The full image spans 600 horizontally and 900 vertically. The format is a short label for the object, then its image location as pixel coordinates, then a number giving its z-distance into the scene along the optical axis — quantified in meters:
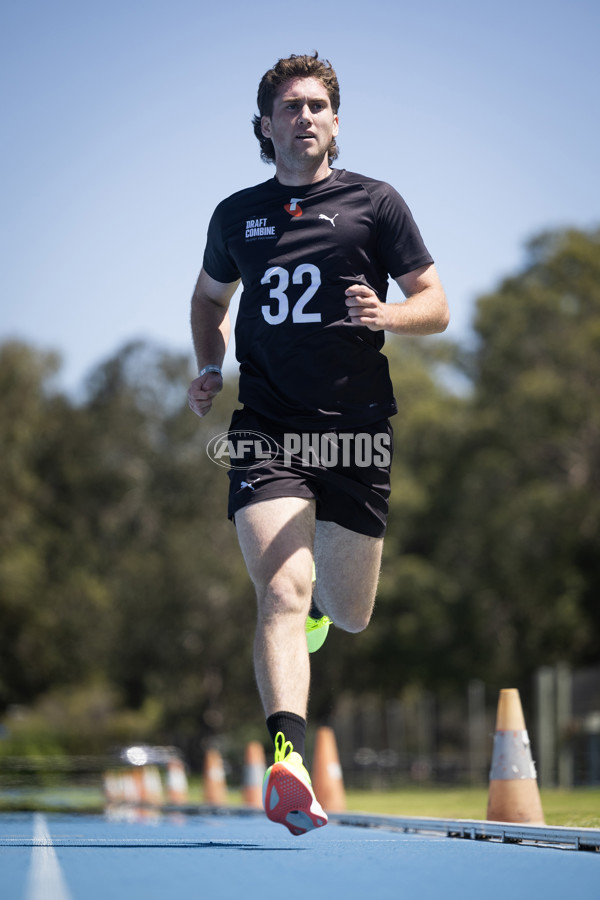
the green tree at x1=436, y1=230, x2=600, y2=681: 33.44
